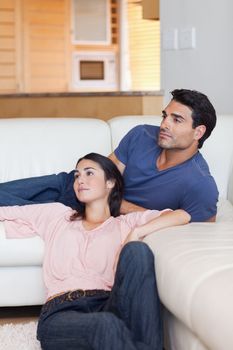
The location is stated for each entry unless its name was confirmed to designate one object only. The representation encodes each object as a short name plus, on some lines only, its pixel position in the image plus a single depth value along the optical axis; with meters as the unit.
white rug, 3.36
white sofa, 2.69
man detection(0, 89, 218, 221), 3.46
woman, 2.95
